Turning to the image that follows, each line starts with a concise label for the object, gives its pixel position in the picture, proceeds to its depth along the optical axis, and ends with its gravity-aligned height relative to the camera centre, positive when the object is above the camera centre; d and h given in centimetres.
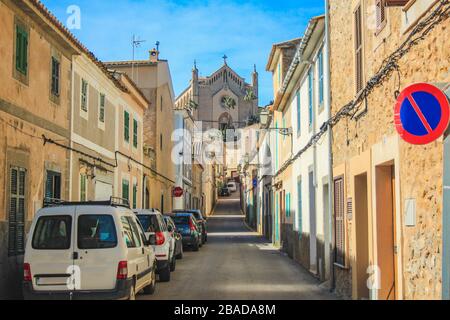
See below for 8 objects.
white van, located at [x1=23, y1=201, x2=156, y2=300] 1018 -82
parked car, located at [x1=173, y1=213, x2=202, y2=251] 2698 -107
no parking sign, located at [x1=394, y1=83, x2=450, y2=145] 608 +88
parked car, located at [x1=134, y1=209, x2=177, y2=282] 1602 -89
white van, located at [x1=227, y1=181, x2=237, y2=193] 10588 +295
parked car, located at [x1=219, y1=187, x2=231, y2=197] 10388 +197
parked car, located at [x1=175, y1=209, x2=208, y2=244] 3105 -81
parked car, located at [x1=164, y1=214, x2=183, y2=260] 2080 -110
